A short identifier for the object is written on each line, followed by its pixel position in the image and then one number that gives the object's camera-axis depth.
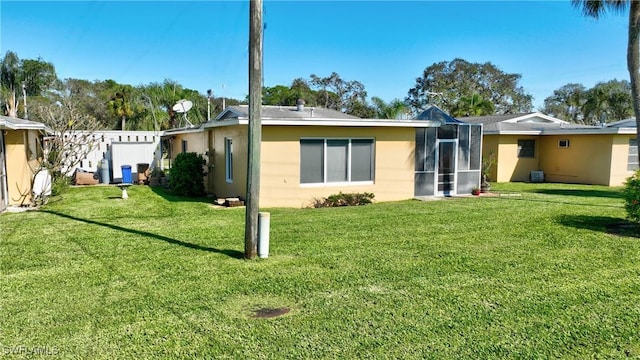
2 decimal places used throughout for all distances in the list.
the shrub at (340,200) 12.94
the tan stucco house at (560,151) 20.19
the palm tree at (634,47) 12.28
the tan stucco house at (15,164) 10.97
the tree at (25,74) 34.88
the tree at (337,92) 46.94
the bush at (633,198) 8.95
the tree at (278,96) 45.86
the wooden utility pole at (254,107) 6.52
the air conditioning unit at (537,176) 22.22
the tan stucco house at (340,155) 12.59
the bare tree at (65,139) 15.11
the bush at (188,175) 14.76
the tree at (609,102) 38.84
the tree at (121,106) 32.56
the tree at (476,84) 49.59
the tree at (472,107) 34.09
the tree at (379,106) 39.09
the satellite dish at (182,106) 19.27
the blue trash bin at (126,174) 18.61
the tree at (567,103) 49.81
